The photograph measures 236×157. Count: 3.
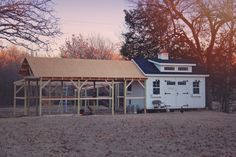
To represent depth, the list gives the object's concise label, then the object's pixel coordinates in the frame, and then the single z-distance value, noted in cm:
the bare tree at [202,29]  3853
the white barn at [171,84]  3434
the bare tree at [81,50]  7074
